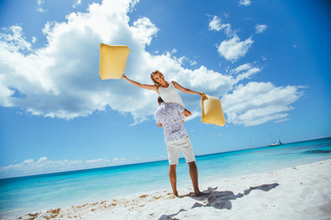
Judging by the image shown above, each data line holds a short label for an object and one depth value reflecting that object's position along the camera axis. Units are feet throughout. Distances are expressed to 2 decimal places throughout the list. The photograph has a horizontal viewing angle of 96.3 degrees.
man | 8.10
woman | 8.59
